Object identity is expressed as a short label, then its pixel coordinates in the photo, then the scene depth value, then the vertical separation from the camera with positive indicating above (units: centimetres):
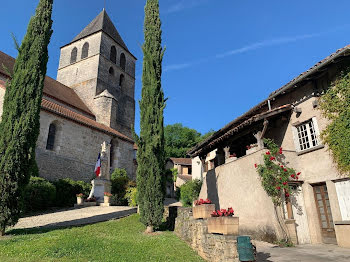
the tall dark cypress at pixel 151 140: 866 +232
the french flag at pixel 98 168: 1686 +250
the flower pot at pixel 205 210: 625 -19
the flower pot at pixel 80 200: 1573 +35
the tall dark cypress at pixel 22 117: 795 +311
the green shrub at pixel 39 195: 1333 +64
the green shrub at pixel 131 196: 1683 +62
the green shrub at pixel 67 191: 1598 +103
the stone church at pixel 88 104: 1825 +1119
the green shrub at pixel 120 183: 2005 +178
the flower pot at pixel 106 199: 1554 +37
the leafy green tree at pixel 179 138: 4453 +1199
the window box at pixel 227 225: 523 -50
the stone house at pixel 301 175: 784 +97
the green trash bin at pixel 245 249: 459 -88
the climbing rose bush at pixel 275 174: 817 +89
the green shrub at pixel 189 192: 1636 +85
